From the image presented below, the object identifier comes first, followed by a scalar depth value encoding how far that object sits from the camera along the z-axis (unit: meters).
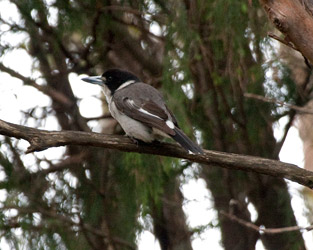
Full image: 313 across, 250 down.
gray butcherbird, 8.01
